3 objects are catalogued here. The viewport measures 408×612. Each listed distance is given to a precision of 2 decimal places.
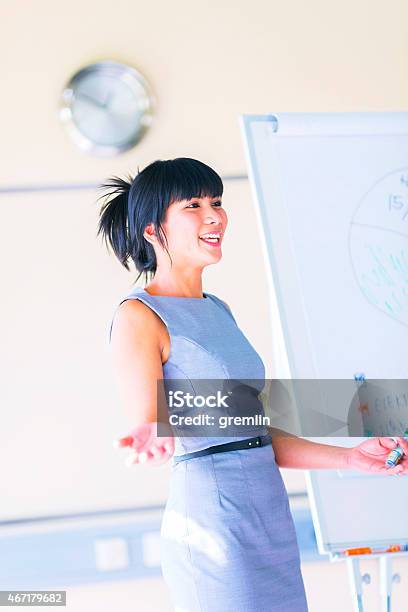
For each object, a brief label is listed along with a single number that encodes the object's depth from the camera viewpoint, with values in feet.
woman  9.61
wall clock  13.88
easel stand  11.29
